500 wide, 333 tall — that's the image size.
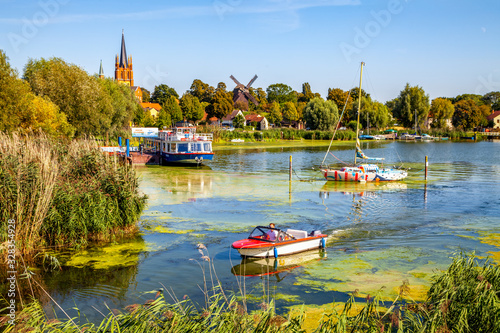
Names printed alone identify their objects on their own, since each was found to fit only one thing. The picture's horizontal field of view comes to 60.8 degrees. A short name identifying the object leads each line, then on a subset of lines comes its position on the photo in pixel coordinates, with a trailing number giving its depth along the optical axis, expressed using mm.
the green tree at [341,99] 128250
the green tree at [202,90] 164625
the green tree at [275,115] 133000
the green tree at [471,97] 188562
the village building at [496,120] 153250
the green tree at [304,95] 166625
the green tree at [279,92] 181125
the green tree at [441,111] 136125
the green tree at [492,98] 184600
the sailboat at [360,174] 36469
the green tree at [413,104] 127062
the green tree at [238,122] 112812
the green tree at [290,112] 134625
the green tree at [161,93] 161225
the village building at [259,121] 126812
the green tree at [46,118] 33000
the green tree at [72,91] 42500
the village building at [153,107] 142250
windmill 160000
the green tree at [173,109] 108750
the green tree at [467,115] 144750
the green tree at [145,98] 195900
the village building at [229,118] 129000
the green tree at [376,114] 126119
